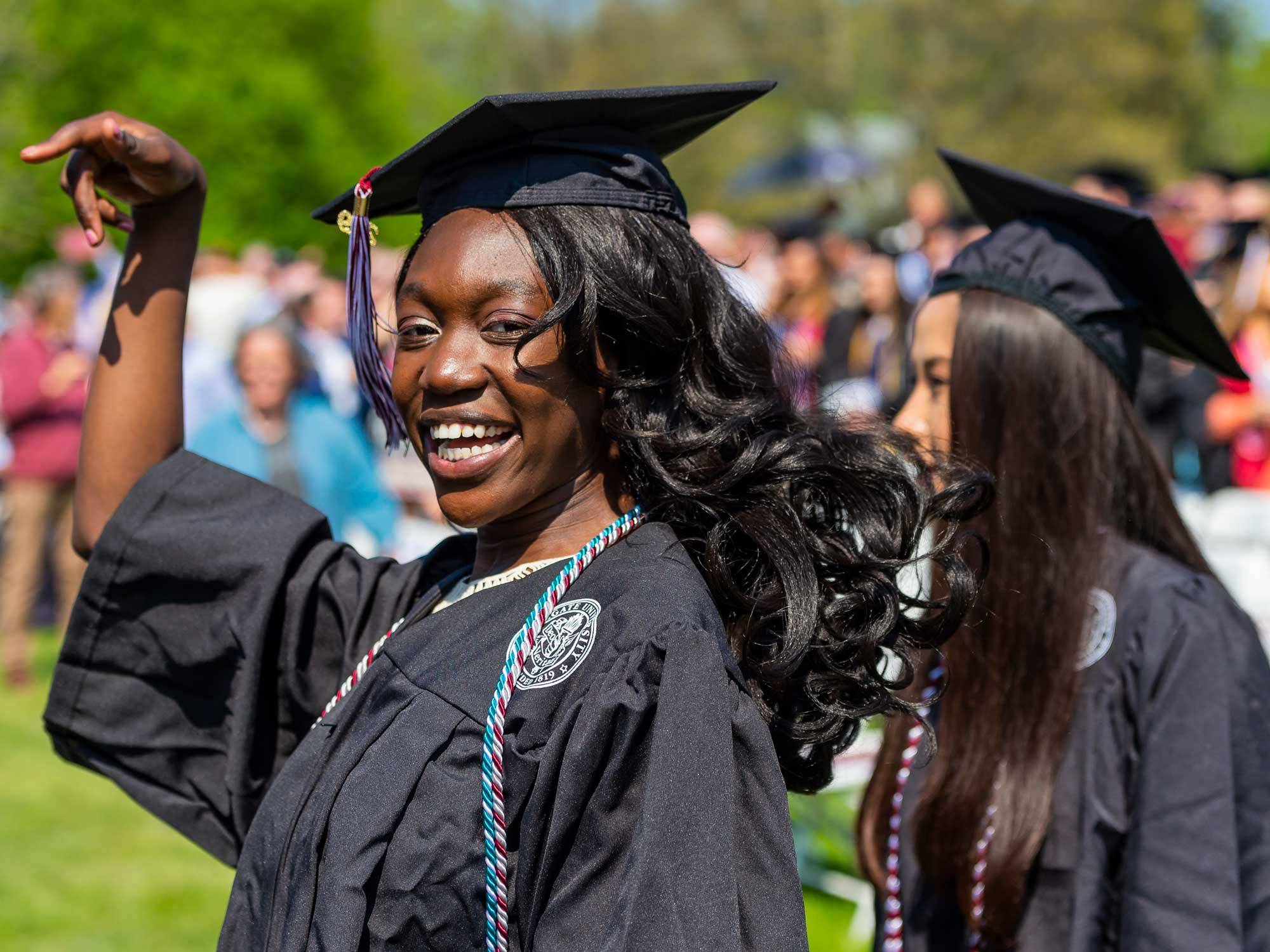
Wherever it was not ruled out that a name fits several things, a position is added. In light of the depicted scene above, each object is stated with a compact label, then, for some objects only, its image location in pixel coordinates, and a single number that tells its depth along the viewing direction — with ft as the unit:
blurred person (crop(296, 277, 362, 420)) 31.60
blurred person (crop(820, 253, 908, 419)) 24.56
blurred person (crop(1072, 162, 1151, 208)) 24.99
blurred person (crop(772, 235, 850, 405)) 32.32
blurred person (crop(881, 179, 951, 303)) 30.04
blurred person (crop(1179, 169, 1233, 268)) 30.91
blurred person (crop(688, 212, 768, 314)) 34.27
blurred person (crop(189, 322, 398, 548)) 19.94
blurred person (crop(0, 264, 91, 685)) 28.09
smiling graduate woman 5.20
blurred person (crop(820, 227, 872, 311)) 34.19
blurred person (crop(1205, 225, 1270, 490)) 20.01
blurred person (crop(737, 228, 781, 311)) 35.47
